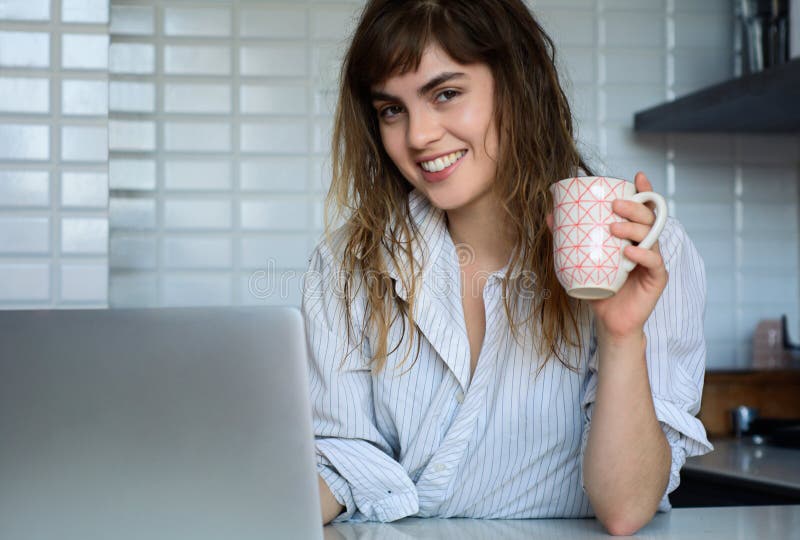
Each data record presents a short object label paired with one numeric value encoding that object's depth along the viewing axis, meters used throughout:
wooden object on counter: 2.27
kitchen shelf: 1.87
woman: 1.18
